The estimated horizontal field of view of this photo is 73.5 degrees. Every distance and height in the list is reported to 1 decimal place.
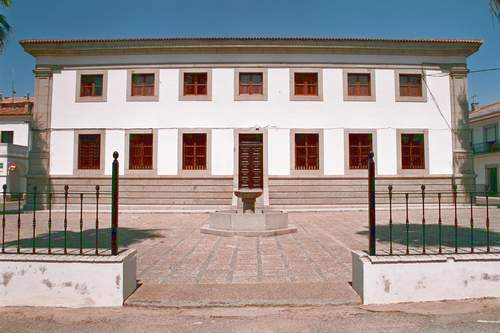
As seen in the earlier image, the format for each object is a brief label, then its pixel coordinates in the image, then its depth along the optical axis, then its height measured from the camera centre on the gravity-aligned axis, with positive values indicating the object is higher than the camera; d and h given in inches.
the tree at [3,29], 362.3 +163.4
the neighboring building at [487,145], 1152.2 +128.8
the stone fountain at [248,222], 345.1 -44.3
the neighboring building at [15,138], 1053.2 +136.6
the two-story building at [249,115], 607.2 +119.8
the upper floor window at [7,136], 1122.0 +143.4
